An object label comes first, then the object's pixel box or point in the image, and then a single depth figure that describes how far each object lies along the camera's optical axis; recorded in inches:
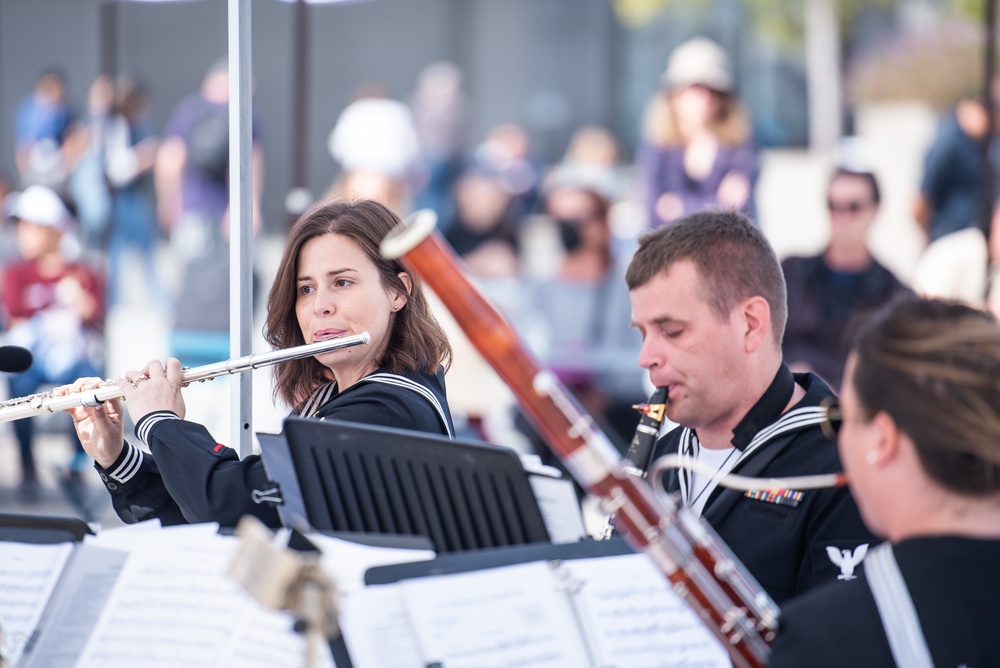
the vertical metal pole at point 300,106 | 470.6
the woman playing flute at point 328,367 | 208.1
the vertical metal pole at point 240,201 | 243.8
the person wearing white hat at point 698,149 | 533.0
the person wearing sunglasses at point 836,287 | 434.0
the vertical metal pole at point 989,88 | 441.4
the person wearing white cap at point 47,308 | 517.0
